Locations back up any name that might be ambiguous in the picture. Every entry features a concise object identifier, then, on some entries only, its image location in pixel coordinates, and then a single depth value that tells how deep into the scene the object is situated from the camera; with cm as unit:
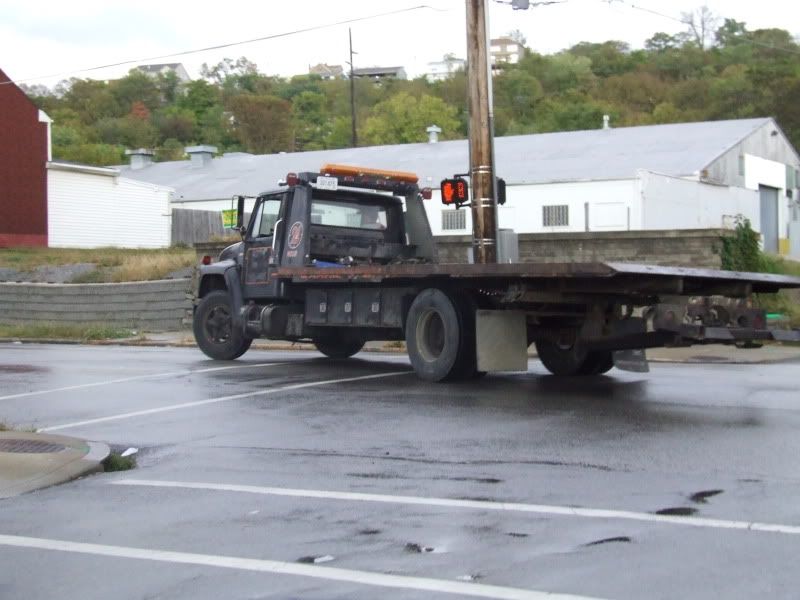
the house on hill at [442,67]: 14586
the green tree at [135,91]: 12925
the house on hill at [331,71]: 18050
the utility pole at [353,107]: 6425
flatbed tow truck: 1248
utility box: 2003
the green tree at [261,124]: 10469
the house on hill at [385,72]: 17432
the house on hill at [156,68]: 15877
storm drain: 1000
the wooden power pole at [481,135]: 1973
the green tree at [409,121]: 8250
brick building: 4572
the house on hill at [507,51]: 17336
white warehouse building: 3869
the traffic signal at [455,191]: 2094
